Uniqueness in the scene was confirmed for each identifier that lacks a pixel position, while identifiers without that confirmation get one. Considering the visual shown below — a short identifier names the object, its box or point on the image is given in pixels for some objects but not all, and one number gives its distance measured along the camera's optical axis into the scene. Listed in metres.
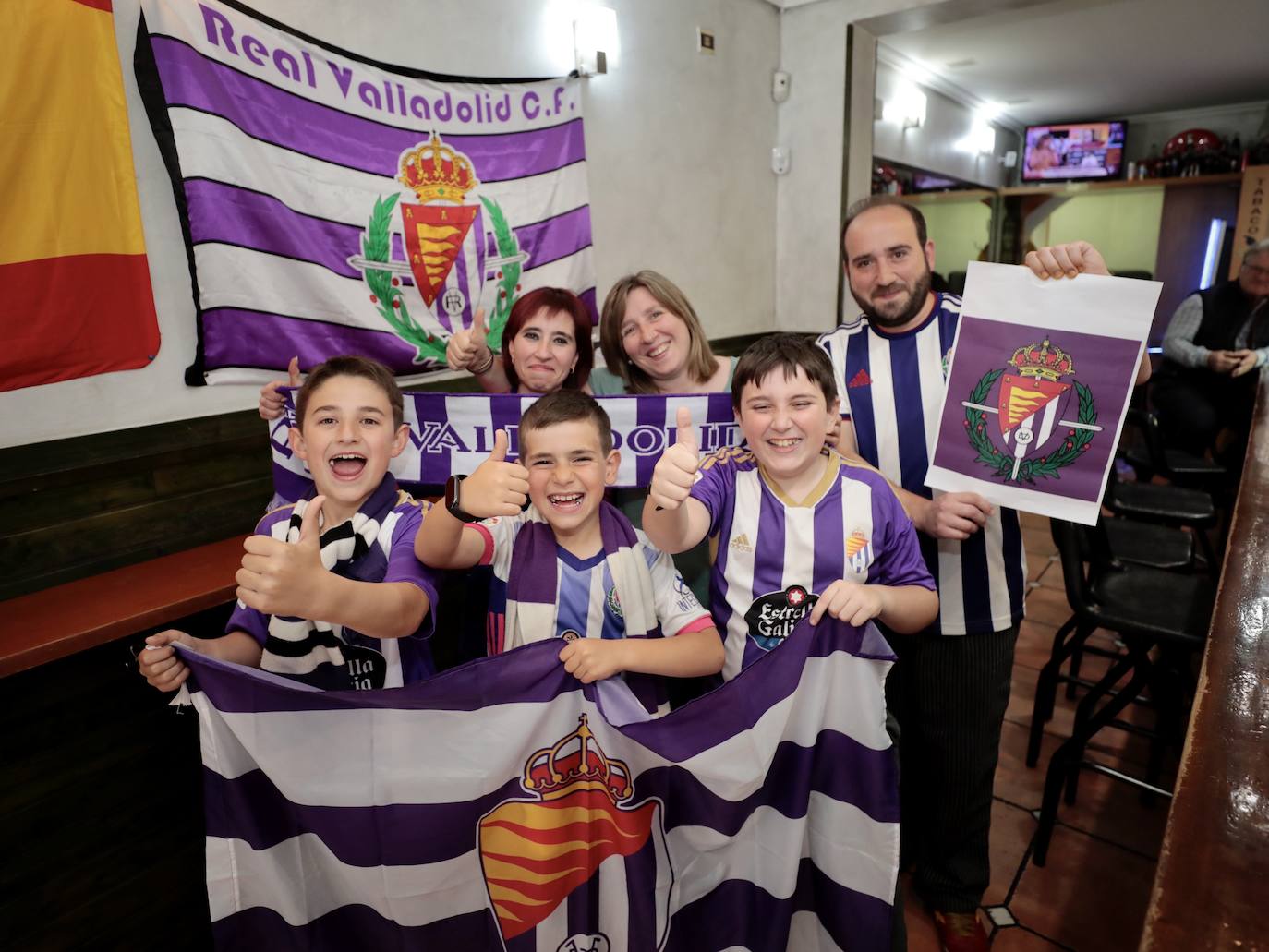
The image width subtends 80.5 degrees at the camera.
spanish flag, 1.77
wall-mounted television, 9.95
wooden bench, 1.67
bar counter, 0.73
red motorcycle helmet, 9.27
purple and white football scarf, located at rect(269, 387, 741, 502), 2.10
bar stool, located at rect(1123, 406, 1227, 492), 3.72
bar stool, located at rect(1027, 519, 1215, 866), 2.14
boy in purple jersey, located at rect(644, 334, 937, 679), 1.52
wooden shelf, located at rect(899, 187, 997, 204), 8.57
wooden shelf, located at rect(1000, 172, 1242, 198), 9.07
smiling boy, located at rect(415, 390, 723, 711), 1.46
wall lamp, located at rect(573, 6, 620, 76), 3.34
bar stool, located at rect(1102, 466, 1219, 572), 3.23
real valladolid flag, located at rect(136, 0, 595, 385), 2.14
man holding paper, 1.81
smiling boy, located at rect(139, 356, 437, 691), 1.49
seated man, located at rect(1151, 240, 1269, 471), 4.30
